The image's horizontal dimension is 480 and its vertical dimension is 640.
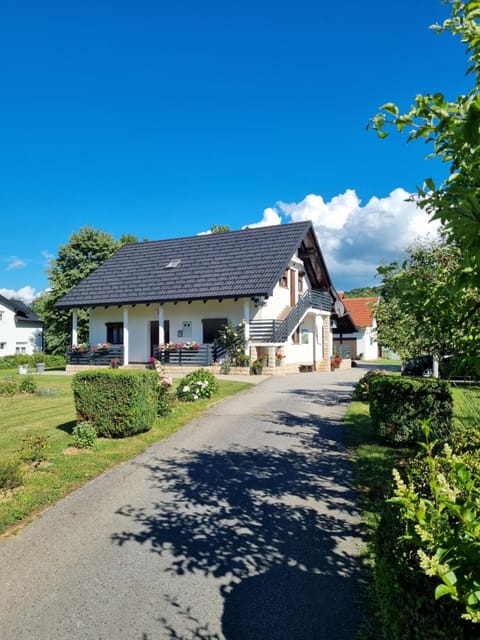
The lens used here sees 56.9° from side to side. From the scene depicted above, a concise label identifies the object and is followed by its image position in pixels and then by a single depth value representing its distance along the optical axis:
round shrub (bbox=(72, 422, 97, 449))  8.20
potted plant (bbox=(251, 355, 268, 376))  21.70
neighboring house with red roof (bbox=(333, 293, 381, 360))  42.25
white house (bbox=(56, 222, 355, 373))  23.52
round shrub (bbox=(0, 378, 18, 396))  16.30
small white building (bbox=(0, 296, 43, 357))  42.38
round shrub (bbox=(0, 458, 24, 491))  6.14
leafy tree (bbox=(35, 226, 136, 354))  38.69
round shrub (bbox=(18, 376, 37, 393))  16.77
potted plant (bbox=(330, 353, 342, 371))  29.22
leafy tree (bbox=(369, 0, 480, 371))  1.74
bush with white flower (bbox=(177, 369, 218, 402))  13.39
